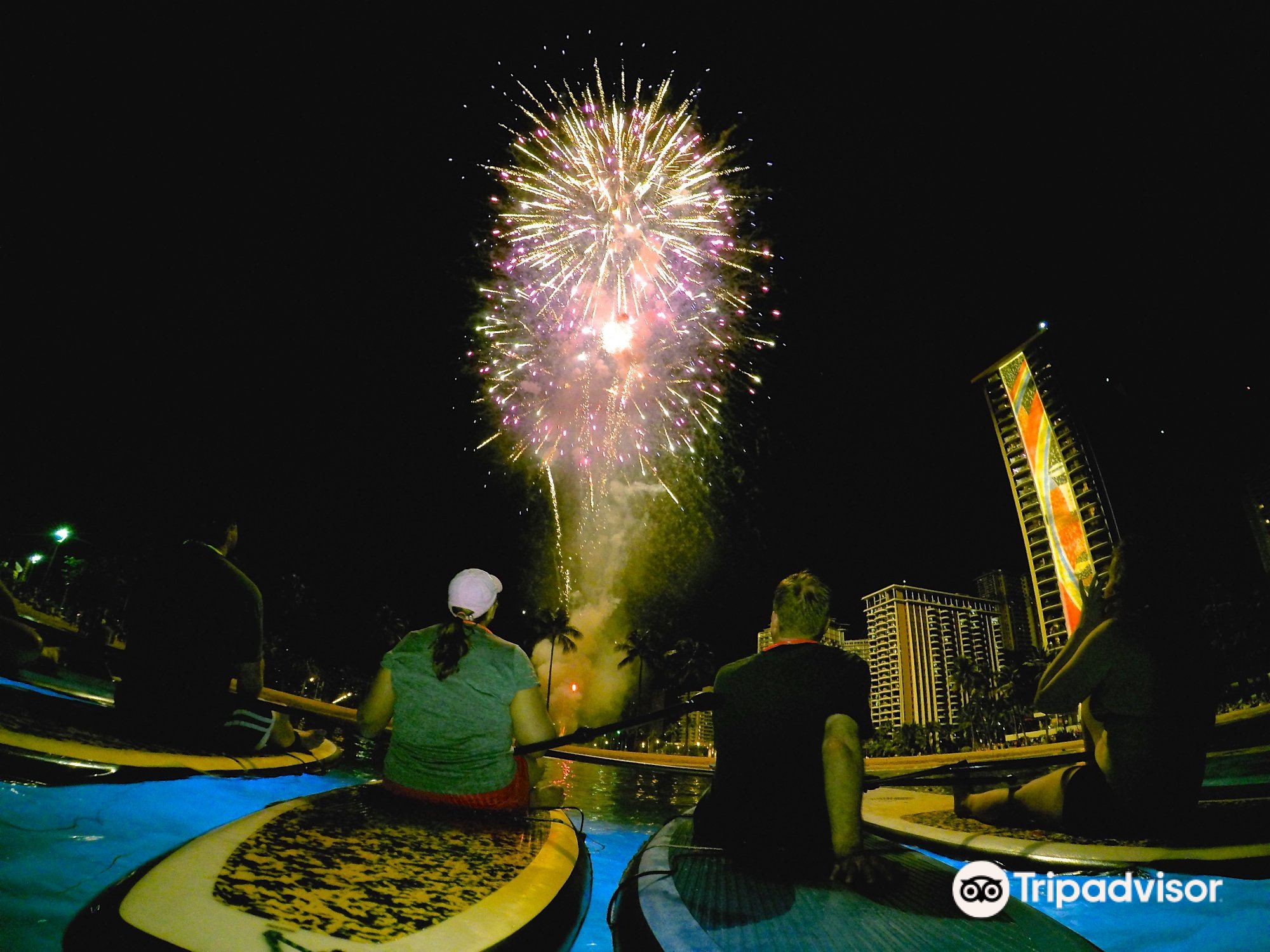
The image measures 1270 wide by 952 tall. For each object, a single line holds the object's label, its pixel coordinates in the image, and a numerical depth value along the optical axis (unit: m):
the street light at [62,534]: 24.91
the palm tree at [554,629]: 83.38
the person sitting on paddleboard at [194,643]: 4.25
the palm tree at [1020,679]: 56.94
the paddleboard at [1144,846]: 3.19
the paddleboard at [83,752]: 3.65
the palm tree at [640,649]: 84.69
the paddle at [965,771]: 4.08
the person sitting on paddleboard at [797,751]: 2.60
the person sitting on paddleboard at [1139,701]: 3.24
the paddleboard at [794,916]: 2.13
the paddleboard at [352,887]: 1.70
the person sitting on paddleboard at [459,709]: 3.34
